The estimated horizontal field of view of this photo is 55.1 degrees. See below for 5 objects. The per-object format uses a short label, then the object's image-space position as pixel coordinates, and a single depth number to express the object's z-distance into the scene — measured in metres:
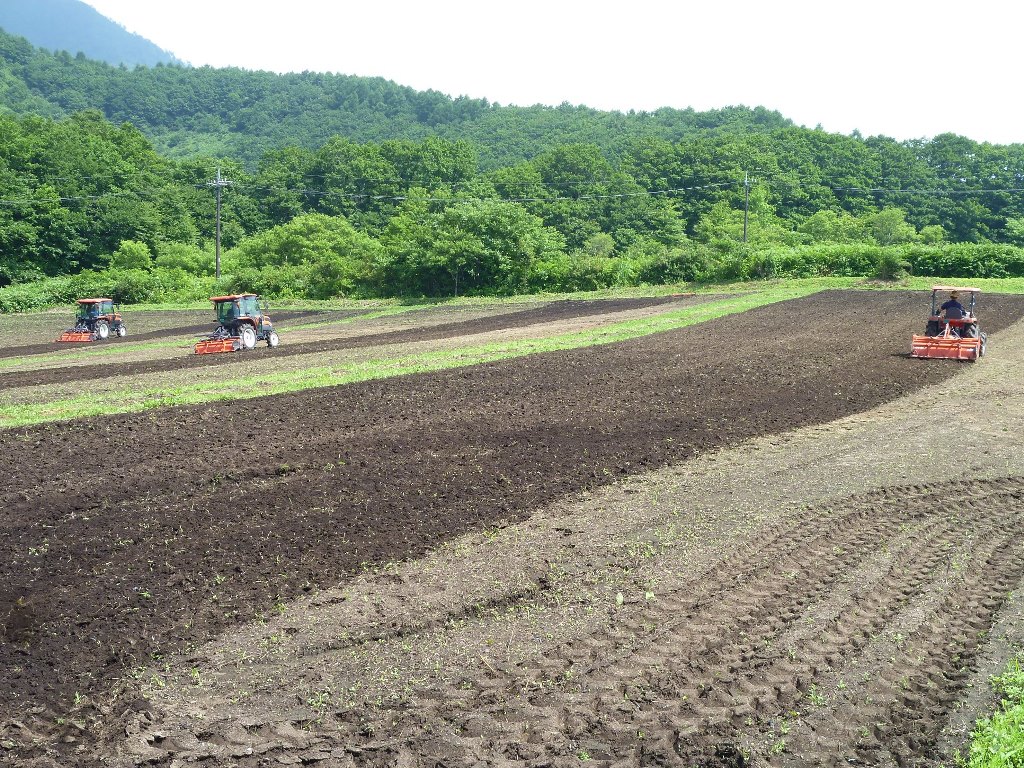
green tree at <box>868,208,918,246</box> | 91.56
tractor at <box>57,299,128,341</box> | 41.34
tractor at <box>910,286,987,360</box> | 25.94
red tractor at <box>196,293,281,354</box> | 33.52
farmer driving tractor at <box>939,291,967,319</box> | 26.88
